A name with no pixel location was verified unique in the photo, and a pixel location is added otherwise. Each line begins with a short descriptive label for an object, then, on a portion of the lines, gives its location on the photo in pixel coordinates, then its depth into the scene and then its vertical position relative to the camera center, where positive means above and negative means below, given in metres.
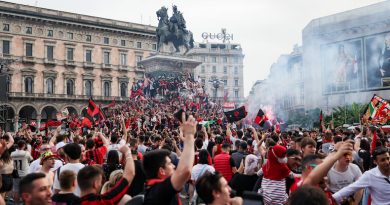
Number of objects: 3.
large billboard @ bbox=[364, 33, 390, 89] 44.16 +5.03
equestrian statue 35.03 +6.65
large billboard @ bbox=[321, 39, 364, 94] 46.84 +4.76
